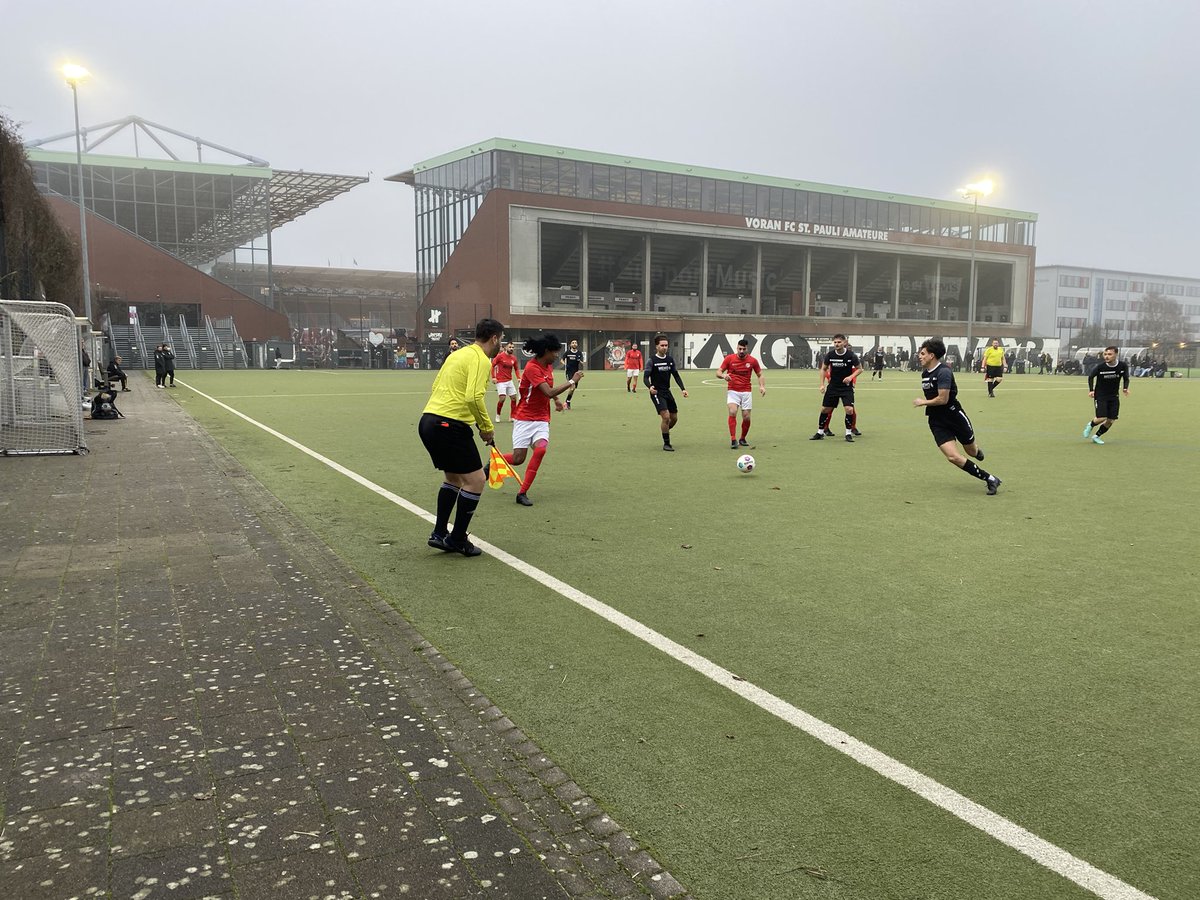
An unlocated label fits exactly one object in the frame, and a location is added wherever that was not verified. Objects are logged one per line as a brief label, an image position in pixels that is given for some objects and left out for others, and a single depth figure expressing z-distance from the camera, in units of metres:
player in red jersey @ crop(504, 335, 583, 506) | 9.03
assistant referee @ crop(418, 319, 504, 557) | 6.70
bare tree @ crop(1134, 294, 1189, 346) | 113.94
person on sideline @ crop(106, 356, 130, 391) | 23.89
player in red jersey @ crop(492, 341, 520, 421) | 18.30
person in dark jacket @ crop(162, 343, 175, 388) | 31.58
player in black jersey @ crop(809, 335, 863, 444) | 15.40
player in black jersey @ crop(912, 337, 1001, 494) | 10.38
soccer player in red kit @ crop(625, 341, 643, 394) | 30.56
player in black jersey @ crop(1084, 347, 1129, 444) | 14.80
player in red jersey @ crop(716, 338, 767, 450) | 13.94
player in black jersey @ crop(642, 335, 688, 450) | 13.75
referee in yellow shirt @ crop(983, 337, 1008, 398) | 28.16
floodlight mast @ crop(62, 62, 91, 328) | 27.98
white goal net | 13.17
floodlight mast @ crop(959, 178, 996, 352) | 55.78
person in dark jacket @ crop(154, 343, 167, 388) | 30.97
